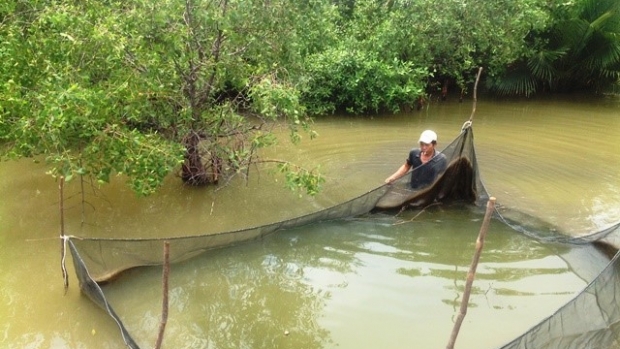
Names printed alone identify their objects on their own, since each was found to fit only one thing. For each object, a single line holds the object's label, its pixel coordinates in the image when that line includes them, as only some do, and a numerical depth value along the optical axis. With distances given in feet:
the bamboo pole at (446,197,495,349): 8.35
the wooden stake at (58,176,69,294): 14.06
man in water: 19.20
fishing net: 10.86
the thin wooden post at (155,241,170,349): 8.54
